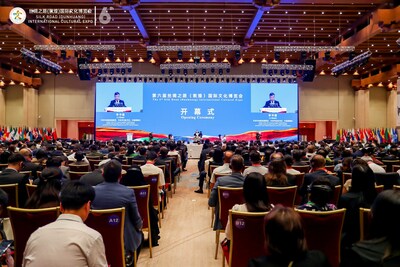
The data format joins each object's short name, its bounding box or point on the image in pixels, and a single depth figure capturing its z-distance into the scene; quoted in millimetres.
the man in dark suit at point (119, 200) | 3291
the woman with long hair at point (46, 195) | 2816
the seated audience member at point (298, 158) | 6646
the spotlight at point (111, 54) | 14761
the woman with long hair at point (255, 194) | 2881
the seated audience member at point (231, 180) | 4211
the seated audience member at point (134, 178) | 4423
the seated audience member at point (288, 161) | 5770
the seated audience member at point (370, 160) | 5516
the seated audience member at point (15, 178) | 4160
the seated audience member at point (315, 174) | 4598
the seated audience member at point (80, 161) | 6395
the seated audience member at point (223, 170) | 5448
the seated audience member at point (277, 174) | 4191
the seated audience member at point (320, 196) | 2792
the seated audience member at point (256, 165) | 5279
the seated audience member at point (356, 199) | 3008
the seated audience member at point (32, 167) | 5426
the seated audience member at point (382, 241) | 1481
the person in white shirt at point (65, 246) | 1760
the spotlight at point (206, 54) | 14595
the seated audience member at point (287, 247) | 1521
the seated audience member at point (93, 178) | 4270
